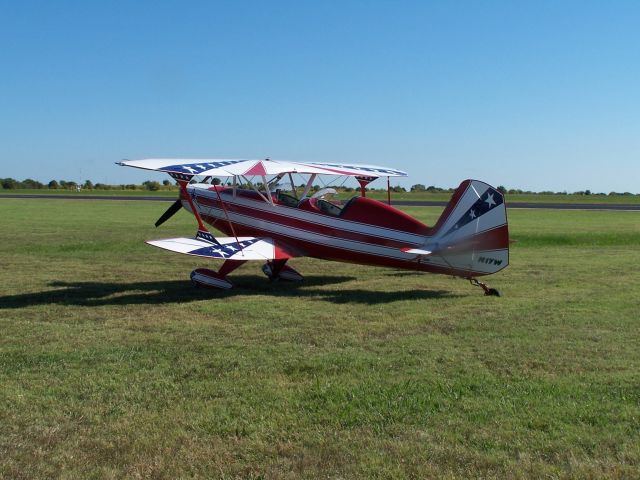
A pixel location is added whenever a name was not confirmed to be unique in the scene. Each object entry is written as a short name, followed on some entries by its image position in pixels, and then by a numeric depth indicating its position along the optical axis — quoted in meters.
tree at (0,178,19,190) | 85.41
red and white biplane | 10.05
